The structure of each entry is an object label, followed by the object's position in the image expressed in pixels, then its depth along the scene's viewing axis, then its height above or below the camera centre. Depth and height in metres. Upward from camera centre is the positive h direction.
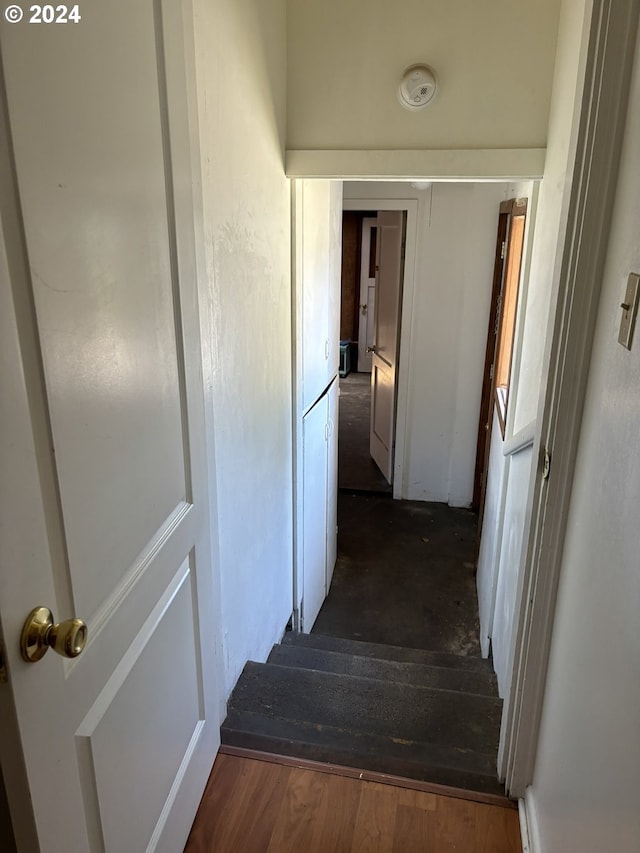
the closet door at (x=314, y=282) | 2.47 -0.10
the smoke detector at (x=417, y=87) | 1.96 +0.55
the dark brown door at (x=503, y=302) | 3.25 -0.23
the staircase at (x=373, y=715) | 1.68 -1.40
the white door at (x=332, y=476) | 3.36 -1.20
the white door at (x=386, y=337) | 4.44 -0.58
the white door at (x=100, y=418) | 0.74 -0.23
